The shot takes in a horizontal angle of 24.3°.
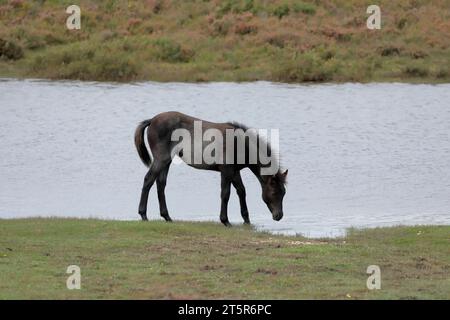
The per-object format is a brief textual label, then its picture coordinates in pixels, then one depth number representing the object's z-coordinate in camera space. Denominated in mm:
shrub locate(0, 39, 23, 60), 41688
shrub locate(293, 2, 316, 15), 48281
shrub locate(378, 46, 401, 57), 43000
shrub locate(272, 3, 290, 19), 48281
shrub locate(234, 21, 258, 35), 45531
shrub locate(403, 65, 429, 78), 41219
